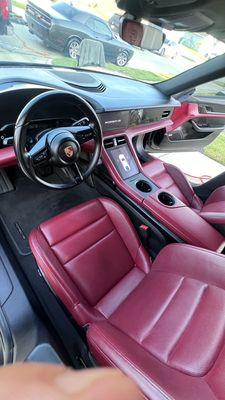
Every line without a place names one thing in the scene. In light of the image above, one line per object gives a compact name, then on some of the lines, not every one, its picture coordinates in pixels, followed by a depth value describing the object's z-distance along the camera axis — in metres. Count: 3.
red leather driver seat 0.77
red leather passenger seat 1.84
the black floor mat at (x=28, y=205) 1.67
